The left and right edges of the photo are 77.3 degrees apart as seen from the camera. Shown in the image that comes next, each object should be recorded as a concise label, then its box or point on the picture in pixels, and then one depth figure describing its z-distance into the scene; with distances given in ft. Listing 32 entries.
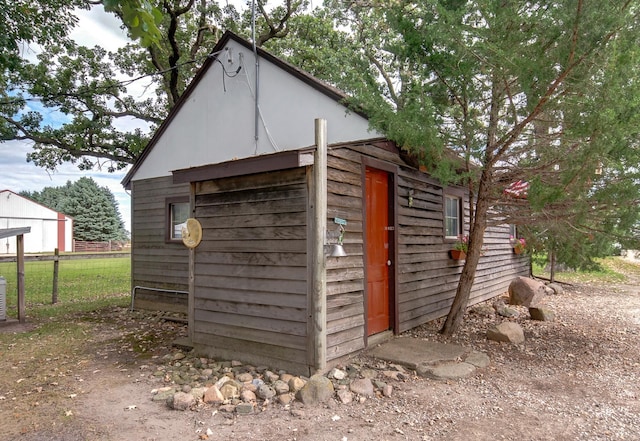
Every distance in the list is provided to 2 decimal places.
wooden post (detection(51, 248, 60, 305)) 30.34
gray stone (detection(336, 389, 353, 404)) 11.41
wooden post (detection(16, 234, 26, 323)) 23.36
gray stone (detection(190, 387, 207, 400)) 11.61
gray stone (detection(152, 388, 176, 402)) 11.83
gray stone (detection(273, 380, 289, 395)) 11.97
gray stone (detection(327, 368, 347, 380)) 12.75
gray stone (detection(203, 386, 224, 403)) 11.34
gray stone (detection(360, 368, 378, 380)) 13.13
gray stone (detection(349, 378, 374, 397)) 11.93
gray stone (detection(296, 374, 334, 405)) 11.32
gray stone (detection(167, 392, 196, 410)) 11.05
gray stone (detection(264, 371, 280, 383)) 12.89
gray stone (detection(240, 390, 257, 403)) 11.50
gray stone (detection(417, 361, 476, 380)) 13.05
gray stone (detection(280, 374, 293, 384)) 12.78
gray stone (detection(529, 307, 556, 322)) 21.97
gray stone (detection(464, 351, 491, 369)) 14.23
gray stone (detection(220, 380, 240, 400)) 11.61
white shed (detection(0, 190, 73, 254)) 107.45
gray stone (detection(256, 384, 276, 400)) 11.66
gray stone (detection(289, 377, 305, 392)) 11.98
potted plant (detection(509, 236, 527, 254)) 33.35
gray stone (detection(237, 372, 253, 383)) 12.98
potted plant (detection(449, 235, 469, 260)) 23.57
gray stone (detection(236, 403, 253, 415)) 10.73
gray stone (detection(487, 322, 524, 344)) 17.11
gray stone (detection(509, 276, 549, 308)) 26.59
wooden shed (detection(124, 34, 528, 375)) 13.20
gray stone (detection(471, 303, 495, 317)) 23.67
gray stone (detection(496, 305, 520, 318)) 23.25
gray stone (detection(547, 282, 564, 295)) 32.40
